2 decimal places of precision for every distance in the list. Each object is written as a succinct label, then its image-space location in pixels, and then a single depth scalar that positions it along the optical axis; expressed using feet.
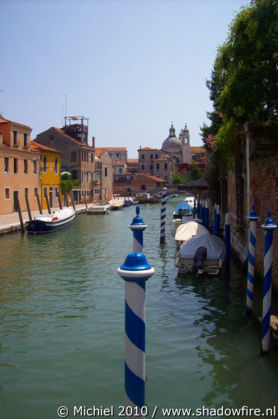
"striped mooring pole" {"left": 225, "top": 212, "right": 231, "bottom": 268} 35.38
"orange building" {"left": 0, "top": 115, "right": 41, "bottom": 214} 87.61
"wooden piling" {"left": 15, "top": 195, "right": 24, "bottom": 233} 69.90
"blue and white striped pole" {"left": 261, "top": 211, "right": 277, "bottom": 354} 18.89
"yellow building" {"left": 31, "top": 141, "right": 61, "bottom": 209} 108.47
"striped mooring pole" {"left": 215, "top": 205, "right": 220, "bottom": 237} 45.97
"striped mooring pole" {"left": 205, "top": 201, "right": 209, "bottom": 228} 66.98
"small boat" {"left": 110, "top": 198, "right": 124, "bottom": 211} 138.31
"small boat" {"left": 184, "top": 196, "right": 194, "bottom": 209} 126.29
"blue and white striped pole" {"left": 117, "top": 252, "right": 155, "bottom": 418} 8.59
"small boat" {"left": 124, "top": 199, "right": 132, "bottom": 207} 160.06
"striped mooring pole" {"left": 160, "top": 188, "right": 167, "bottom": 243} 58.18
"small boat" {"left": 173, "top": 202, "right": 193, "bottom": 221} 94.47
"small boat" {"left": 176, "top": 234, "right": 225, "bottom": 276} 36.19
